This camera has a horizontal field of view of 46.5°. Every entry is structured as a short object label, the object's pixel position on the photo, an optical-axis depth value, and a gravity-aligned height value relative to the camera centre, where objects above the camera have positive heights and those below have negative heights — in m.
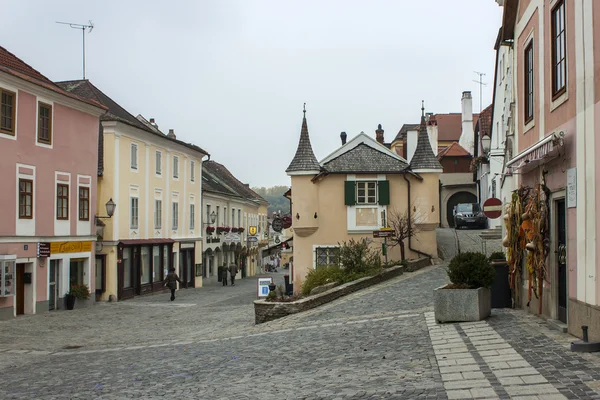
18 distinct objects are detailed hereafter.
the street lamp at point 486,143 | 24.48 +2.83
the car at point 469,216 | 43.34 +0.44
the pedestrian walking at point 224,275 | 47.19 -3.45
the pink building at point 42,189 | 24.58 +1.40
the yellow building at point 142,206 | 33.97 +1.05
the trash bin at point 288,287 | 30.42 -2.85
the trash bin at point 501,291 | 15.62 -1.53
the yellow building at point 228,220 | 50.90 +0.30
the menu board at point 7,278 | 23.81 -1.85
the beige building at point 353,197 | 31.73 +1.21
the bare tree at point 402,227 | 31.43 -0.16
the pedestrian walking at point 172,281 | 33.25 -2.71
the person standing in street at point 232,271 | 46.38 -3.14
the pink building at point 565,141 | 10.25 +1.34
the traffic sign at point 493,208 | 17.28 +0.37
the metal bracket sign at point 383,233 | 25.99 -0.36
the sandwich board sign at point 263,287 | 26.62 -2.40
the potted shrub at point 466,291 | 13.53 -1.32
